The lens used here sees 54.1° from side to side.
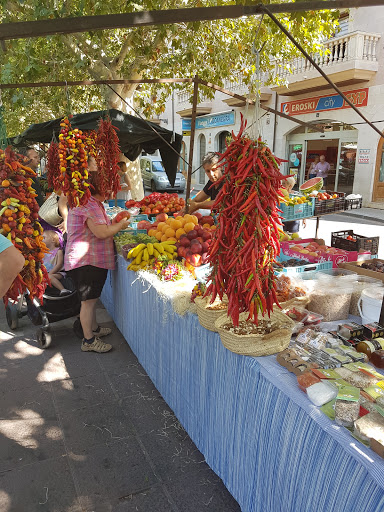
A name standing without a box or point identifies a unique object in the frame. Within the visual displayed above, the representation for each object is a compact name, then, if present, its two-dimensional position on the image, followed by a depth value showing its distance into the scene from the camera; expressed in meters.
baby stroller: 4.31
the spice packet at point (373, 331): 2.19
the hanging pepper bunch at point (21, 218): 2.47
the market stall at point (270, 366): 1.48
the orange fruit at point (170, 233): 4.27
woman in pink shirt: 3.78
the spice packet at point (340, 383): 1.63
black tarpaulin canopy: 6.51
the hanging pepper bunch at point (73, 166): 3.97
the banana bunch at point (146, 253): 3.67
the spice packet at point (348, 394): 1.49
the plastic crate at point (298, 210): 5.53
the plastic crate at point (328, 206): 5.95
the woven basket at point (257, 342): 1.96
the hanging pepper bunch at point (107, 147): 5.96
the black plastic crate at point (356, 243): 4.04
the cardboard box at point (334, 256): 3.53
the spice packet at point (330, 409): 1.52
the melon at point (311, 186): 6.57
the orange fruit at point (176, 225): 4.35
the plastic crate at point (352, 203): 6.17
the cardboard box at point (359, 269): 3.04
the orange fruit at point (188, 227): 4.23
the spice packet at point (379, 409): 1.45
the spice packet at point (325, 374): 1.69
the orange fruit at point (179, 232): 4.23
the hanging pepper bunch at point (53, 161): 6.68
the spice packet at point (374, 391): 1.58
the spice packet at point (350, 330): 2.21
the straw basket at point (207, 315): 2.25
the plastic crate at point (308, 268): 3.15
